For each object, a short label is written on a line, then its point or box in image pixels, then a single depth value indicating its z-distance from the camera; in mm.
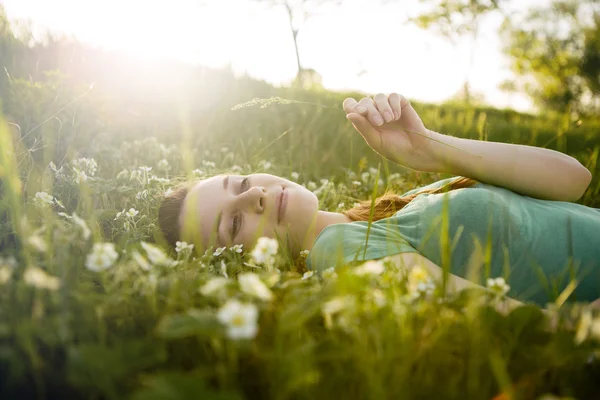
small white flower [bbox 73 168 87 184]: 989
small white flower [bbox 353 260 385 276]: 494
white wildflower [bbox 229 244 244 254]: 861
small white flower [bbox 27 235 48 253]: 458
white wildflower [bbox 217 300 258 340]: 370
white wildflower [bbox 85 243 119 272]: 492
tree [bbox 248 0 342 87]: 13420
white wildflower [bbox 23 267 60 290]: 412
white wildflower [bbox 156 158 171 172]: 1307
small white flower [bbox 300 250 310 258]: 876
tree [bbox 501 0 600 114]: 24085
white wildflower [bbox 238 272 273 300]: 426
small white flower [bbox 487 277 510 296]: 542
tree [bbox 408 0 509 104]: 19126
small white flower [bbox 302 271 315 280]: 677
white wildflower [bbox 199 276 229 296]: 444
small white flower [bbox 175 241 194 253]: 699
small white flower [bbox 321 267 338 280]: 620
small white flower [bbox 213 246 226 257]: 845
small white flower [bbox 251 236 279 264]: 569
